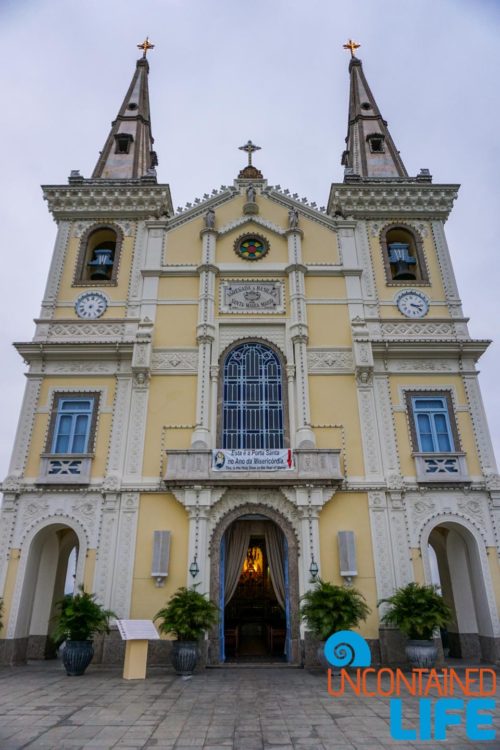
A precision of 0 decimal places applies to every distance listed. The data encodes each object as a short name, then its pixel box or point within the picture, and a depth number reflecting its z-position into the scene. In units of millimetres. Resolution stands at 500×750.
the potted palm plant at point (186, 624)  12078
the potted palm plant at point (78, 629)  12109
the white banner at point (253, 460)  14703
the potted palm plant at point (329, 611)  12148
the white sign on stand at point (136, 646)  11516
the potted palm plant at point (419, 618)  12312
